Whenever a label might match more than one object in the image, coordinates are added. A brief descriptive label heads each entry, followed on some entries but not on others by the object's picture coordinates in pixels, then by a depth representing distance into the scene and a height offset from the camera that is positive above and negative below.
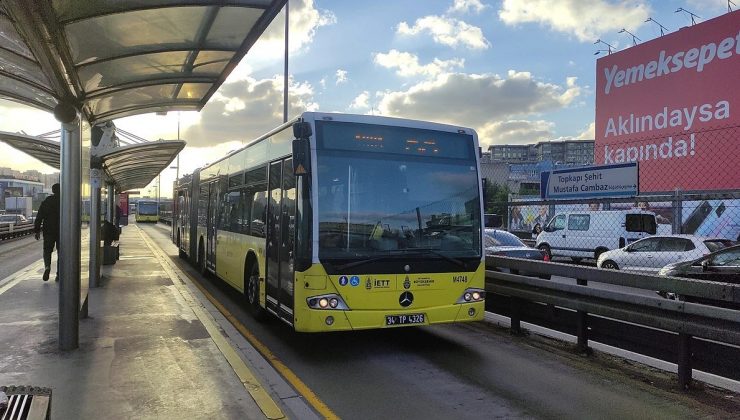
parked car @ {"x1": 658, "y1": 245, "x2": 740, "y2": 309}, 9.77 -1.00
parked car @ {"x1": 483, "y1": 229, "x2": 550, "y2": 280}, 12.73 -0.82
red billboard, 34.09 +7.27
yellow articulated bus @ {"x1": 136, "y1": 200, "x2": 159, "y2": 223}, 65.25 -0.39
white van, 21.62 -0.86
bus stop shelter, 4.99 +1.62
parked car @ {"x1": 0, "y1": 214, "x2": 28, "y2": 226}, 33.49 -0.76
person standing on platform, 12.01 -0.35
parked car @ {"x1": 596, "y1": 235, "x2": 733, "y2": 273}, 15.84 -1.11
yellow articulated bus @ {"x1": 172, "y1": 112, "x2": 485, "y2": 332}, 6.44 -0.18
